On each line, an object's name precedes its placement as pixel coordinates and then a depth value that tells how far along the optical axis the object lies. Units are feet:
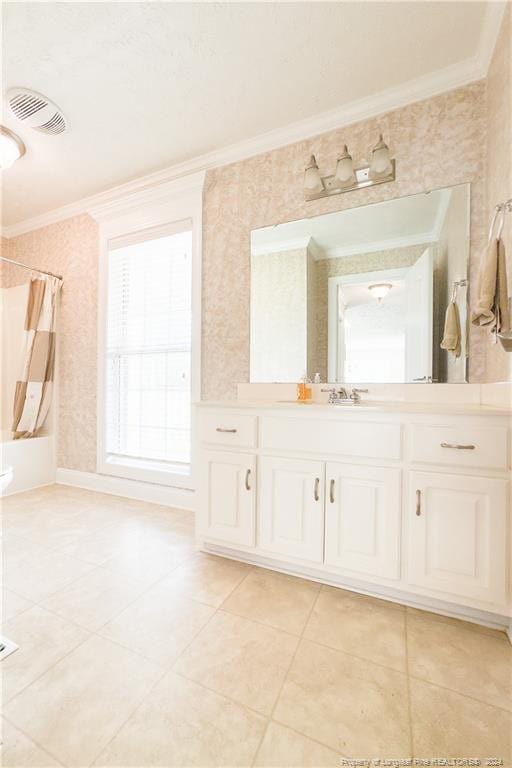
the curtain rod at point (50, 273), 9.70
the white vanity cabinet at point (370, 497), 4.14
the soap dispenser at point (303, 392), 6.64
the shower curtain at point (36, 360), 9.84
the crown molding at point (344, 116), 5.40
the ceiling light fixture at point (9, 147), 7.18
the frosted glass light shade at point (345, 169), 6.30
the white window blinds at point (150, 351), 8.49
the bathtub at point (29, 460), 9.35
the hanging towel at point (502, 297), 4.35
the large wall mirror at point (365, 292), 5.87
